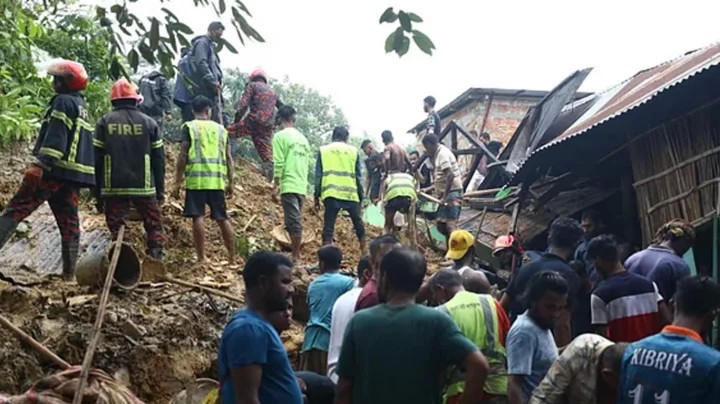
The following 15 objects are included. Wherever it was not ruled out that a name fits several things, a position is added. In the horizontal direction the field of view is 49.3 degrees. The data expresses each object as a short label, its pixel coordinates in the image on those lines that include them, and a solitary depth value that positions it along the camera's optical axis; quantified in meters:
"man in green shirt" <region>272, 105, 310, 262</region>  8.71
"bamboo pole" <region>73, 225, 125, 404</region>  4.20
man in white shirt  4.87
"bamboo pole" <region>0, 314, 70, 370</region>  4.91
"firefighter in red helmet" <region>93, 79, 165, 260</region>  6.93
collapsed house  7.32
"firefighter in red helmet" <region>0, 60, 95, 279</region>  6.35
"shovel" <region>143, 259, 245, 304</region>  6.88
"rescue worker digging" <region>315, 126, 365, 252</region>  8.91
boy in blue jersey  3.11
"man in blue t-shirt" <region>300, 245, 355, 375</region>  5.48
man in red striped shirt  4.78
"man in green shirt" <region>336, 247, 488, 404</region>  3.28
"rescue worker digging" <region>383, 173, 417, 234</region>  10.05
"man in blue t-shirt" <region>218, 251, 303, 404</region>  3.16
